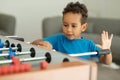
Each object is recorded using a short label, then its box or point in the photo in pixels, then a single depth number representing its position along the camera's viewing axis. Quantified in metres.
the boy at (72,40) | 2.00
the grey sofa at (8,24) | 4.24
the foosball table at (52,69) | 0.99
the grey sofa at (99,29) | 3.35
